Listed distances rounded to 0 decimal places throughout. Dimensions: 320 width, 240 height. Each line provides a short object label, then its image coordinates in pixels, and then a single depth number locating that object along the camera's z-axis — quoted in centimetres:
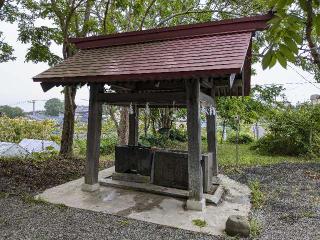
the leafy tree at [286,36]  140
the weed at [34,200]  565
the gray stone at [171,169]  634
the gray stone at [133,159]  698
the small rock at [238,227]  441
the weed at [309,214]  513
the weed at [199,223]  475
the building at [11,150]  1121
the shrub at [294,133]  1301
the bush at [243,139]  1978
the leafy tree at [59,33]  882
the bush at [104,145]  1453
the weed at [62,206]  542
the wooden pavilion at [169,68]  507
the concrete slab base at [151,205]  496
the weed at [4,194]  594
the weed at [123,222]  477
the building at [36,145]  1306
